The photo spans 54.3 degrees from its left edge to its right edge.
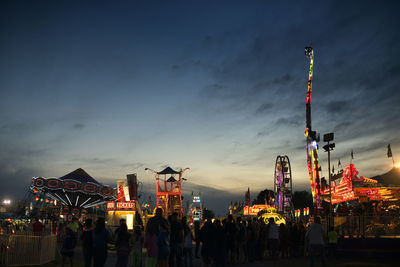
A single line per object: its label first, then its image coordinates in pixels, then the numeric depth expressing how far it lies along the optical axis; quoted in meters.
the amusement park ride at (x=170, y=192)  52.66
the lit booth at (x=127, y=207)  38.50
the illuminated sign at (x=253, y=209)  47.48
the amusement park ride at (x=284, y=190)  46.99
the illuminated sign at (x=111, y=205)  39.11
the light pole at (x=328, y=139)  25.94
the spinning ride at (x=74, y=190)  40.00
